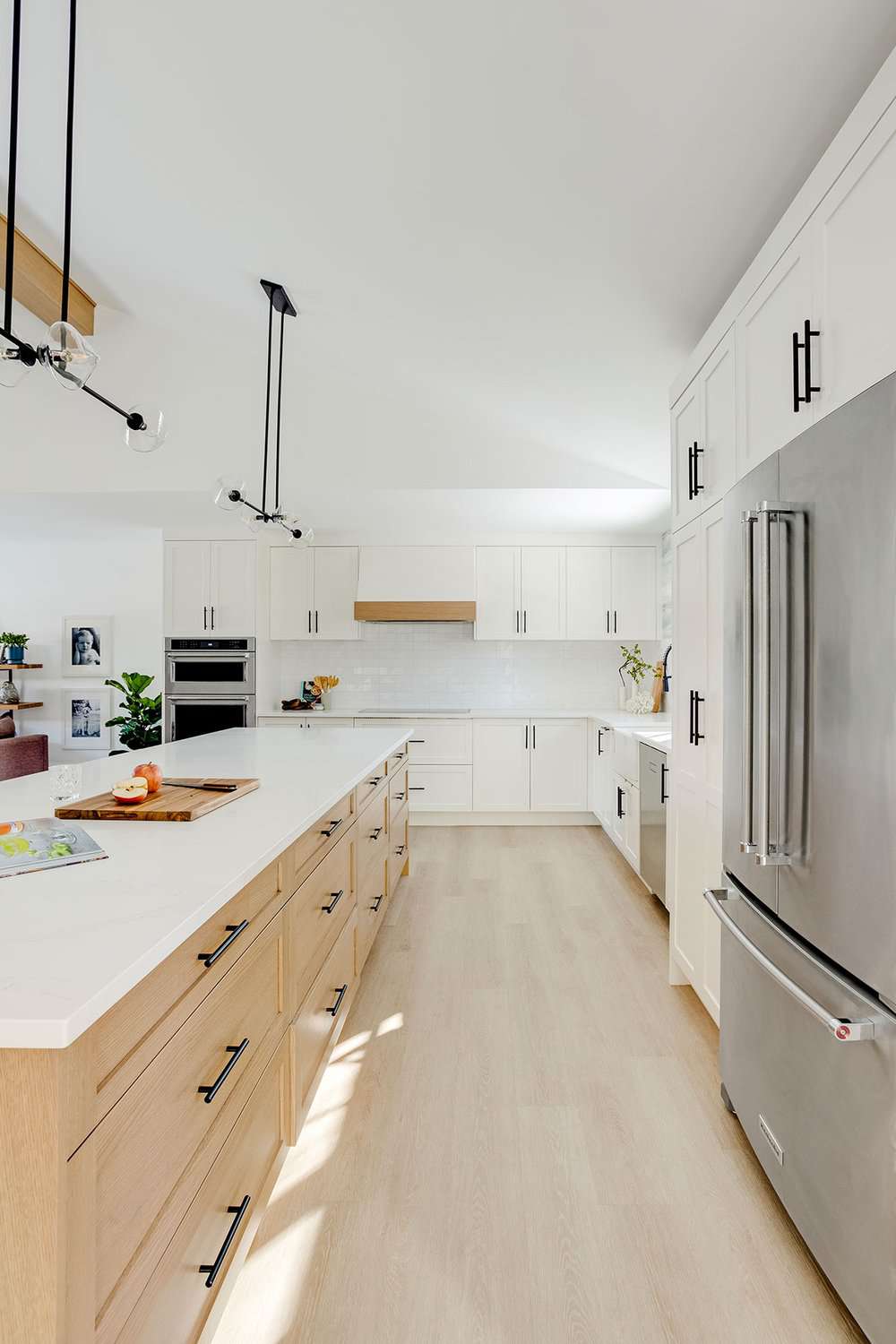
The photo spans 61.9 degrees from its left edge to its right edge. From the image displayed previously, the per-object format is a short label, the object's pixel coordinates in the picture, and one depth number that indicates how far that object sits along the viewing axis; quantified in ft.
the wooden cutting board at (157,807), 5.74
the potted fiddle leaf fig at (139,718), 20.08
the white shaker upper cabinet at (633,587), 19.07
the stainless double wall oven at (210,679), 18.39
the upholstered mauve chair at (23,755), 18.48
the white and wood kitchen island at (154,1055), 2.56
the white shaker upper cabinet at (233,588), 18.42
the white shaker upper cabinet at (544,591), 19.12
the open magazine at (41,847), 4.41
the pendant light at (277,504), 10.65
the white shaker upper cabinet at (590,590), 19.08
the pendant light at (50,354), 5.62
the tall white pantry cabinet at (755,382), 4.47
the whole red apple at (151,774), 6.34
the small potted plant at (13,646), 23.36
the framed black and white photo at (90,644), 24.08
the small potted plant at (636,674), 18.61
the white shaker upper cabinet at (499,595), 19.12
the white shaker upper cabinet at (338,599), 19.21
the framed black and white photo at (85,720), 24.11
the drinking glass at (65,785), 6.43
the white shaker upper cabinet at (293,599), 19.21
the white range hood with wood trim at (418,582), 18.79
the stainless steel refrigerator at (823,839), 4.11
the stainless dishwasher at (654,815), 11.32
